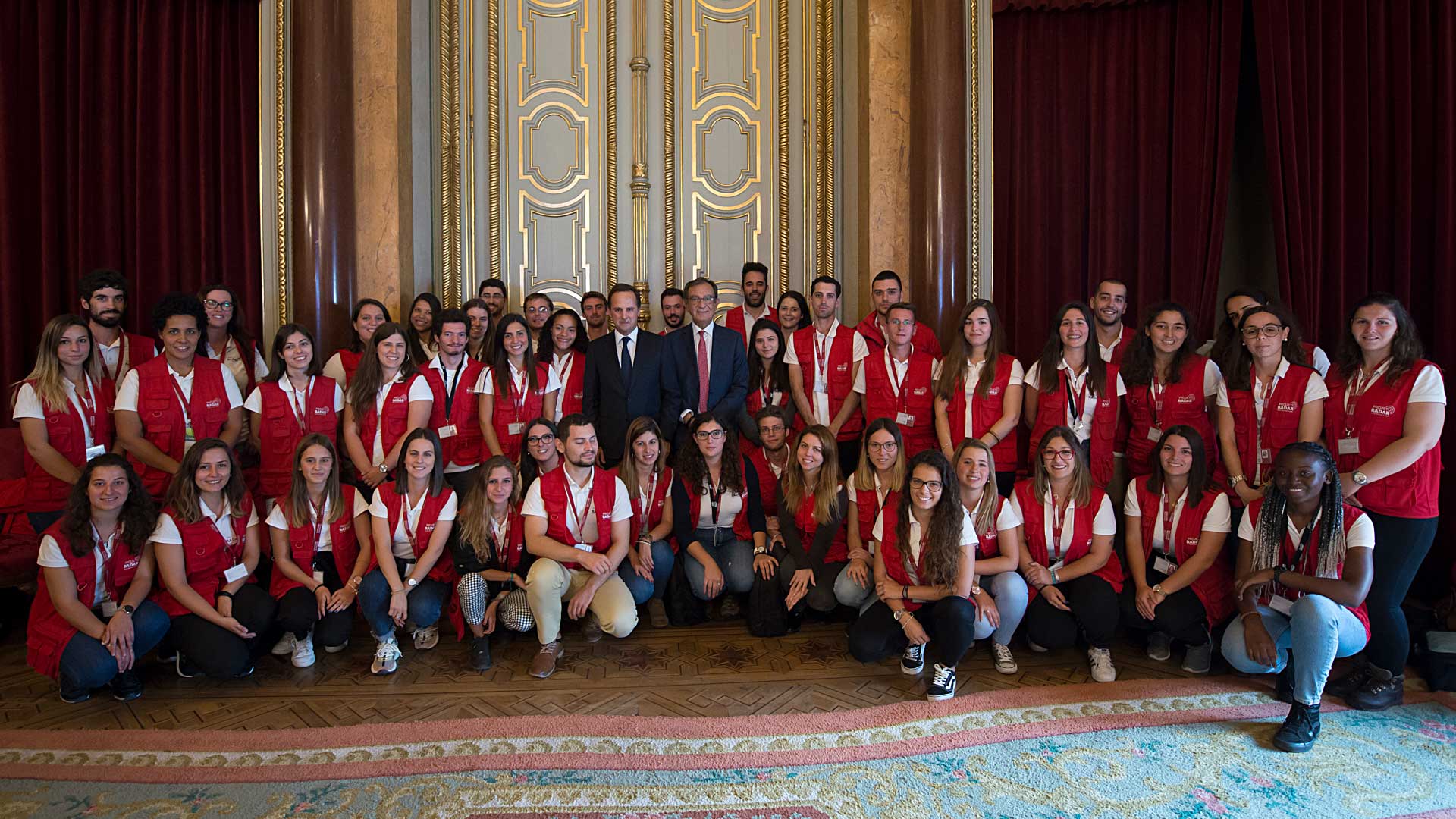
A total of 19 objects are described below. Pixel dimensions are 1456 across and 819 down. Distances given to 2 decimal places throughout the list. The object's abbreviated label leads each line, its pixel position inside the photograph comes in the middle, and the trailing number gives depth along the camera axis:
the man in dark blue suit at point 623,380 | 4.18
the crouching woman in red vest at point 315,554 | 3.26
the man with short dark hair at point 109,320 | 3.86
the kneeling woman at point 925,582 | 3.04
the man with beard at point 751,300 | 4.82
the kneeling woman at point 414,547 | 3.26
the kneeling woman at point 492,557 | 3.32
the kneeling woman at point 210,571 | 3.09
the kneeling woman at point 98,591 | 2.91
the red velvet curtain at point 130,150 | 4.86
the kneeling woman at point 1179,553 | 3.17
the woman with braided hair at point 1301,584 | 2.66
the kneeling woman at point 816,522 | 3.62
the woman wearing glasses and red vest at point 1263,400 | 3.28
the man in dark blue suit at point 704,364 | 4.21
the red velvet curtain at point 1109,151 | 4.74
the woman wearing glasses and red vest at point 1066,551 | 3.23
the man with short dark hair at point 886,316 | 4.41
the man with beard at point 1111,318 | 3.91
